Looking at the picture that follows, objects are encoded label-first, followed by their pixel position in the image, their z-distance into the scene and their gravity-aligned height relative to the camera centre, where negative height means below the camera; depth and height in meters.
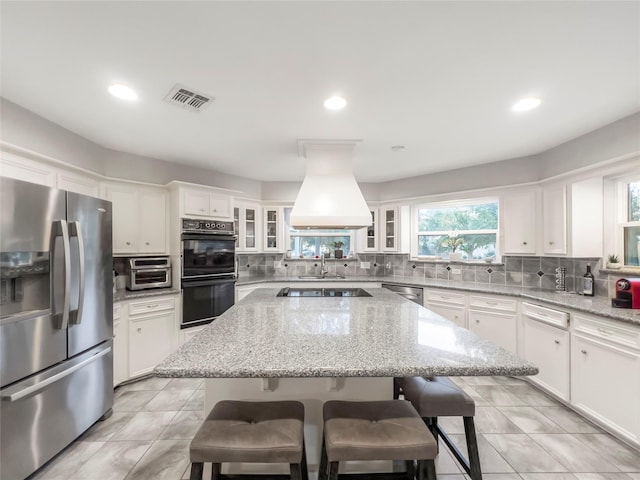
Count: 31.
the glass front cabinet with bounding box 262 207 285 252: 4.66 +0.22
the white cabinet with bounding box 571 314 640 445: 1.94 -1.00
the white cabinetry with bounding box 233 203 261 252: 4.36 +0.27
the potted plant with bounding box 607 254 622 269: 2.57 -0.19
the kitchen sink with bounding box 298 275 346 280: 4.79 -0.59
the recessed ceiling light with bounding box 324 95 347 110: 2.06 +1.07
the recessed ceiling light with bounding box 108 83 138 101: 1.92 +1.08
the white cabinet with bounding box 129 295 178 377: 2.91 -0.99
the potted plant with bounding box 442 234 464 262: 4.11 -0.05
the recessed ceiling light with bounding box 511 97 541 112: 2.10 +1.08
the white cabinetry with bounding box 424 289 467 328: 3.49 -0.82
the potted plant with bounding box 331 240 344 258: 4.95 -0.05
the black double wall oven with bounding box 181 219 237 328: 3.36 -0.35
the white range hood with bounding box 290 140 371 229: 2.63 +0.49
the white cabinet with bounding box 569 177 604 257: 2.69 +0.23
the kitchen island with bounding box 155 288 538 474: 1.14 -0.52
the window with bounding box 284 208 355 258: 4.98 +0.02
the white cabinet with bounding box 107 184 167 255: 3.12 +0.28
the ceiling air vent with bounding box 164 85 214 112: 1.97 +1.08
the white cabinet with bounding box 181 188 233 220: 3.44 +0.50
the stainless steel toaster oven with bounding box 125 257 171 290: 3.09 -0.35
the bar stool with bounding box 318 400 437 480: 1.12 -0.81
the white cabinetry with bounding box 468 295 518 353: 3.08 -0.89
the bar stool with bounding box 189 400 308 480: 1.09 -0.81
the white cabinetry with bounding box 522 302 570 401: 2.48 -1.00
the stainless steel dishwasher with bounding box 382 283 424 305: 3.94 -0.72
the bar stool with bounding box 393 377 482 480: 1.47 -0.89
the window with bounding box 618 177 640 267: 2.51 +0.20
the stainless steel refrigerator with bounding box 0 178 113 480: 1.61 -0.53
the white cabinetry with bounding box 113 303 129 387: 2.74 -1.02
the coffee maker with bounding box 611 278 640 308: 2.20 -0.42
